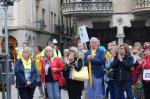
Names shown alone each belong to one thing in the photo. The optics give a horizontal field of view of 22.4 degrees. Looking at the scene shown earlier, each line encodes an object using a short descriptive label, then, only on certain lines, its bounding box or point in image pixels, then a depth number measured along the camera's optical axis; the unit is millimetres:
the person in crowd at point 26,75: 9744
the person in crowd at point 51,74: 10304
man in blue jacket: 10623
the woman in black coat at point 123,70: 10203
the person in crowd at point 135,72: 11038
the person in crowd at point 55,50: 12623
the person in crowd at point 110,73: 10556
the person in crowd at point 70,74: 10539
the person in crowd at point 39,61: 13692
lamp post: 9828
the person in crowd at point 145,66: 10634
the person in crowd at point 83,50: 11803
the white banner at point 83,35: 12767
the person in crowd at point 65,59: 10679
